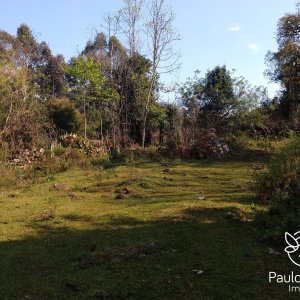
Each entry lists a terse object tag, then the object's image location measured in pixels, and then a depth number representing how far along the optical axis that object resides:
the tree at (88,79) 15.14
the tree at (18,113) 10.62
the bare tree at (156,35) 13.91
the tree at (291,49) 12.25
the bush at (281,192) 3.33
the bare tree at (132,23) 14.25
